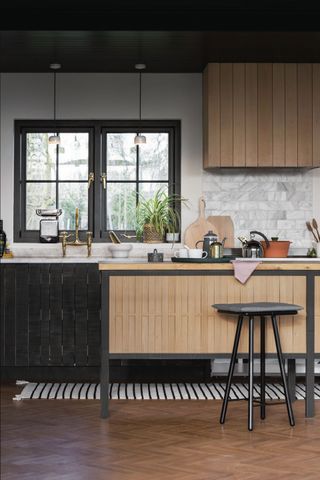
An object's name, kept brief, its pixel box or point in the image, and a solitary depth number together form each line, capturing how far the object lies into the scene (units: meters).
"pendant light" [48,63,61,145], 7.47
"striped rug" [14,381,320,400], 6.34
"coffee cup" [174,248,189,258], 5.74
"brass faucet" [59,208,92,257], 7.61
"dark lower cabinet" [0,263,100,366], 7.06
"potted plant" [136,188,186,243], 7.75
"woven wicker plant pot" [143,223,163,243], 7.75
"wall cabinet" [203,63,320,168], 7.35
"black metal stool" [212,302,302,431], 5.16
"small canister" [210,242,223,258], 5.79
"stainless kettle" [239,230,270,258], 7.19
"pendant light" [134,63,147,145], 7.55
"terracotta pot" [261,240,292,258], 7.37
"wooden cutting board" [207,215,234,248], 7.70
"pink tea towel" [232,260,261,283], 5.53
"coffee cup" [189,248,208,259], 5.71
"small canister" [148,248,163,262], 5.98
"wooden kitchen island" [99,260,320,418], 5.59
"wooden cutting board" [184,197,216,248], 7.65
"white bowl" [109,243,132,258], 7.48
